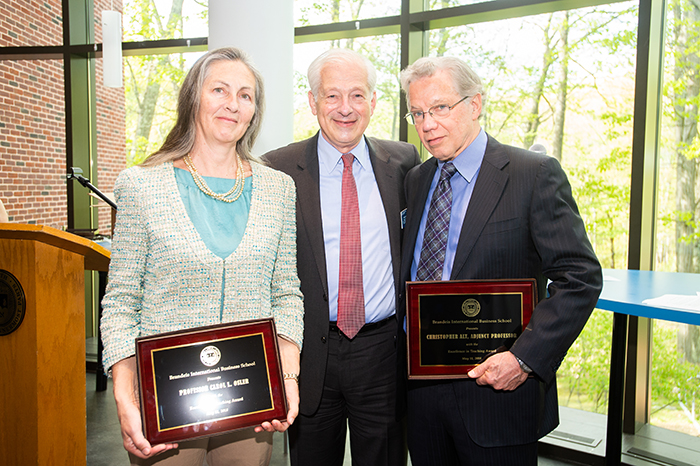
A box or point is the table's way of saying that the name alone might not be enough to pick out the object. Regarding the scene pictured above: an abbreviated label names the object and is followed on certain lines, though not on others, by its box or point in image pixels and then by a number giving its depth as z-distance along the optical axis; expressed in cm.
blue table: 201
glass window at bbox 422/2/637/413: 346
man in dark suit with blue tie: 154
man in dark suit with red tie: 195
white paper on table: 194
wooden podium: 213
